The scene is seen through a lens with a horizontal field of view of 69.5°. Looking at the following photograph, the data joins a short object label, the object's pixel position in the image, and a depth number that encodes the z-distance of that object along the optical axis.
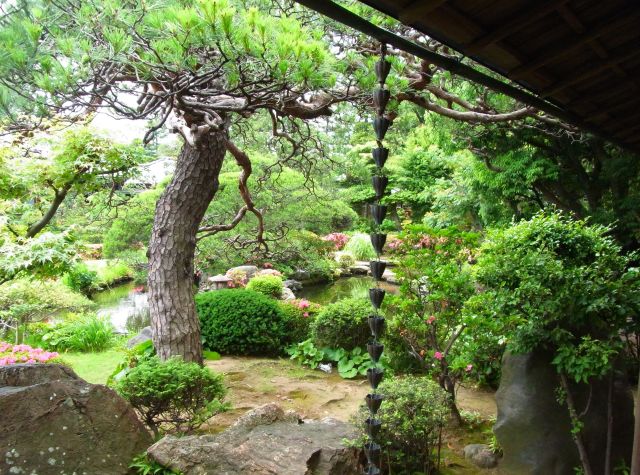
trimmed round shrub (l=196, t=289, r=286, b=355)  6.58
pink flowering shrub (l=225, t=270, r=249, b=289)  9.99
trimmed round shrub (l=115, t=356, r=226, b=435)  3.41
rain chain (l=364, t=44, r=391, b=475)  1.71
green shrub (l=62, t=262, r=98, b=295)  11.86
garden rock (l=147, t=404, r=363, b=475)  2.74
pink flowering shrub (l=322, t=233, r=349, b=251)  15.97
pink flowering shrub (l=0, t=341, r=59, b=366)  4.43
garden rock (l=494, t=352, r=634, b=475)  3.01
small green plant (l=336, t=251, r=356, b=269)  14.61
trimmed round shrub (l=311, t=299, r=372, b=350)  6.14
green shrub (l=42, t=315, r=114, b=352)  7.52
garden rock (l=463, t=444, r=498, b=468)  3.50
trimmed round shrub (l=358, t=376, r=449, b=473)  3.16
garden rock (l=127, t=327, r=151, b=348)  6.64
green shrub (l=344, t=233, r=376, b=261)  15.42
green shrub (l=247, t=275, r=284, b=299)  9.03
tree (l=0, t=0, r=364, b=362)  2.29
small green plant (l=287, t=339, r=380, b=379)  5.87
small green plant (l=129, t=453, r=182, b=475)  2.74
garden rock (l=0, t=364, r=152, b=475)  2.52
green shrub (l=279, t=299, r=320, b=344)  7.01
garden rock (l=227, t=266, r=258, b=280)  11.32
